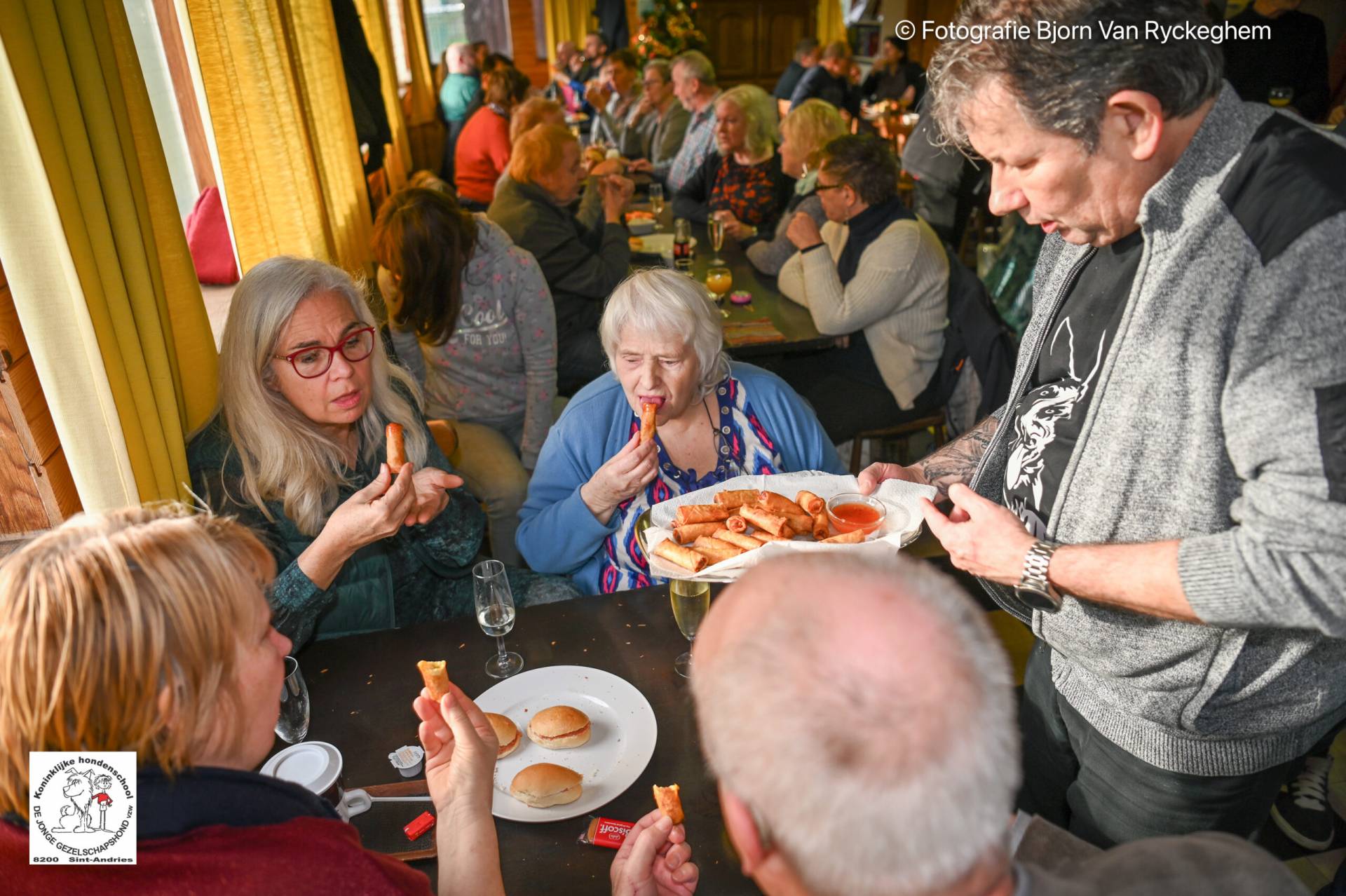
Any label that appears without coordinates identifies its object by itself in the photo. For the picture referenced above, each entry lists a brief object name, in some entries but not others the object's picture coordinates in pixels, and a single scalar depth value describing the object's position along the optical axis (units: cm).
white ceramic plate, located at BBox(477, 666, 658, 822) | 149
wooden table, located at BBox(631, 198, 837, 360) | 383
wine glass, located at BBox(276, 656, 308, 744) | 160
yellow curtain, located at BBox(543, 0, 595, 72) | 1291
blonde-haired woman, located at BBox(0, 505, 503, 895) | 95
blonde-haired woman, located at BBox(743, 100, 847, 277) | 488
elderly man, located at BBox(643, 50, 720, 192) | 661
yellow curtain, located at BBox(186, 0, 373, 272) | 314
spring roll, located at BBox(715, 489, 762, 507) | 209
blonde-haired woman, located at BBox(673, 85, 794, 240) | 575
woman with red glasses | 211
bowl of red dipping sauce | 198
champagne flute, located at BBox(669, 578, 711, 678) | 176
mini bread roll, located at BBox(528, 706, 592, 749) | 159
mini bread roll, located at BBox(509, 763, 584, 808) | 145
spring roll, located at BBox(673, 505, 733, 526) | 203
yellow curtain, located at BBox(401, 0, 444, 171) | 931
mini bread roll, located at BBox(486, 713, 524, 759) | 160
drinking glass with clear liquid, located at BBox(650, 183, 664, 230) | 653
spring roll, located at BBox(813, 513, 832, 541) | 201
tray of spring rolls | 184
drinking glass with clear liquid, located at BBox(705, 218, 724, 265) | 518
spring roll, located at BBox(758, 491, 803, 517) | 204
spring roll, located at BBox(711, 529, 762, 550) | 188
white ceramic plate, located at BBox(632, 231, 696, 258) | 534
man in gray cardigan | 114
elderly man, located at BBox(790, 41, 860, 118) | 950
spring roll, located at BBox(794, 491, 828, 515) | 206
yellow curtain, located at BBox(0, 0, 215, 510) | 158
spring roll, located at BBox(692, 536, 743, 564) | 187
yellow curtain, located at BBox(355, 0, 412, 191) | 693
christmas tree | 1106
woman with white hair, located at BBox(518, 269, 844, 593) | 237
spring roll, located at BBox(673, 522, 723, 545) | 198
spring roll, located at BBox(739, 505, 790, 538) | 196
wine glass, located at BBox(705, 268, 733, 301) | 447
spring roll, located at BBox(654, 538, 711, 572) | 182
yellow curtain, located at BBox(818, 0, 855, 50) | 1416
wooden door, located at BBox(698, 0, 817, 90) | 1359
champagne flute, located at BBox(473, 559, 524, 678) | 182
